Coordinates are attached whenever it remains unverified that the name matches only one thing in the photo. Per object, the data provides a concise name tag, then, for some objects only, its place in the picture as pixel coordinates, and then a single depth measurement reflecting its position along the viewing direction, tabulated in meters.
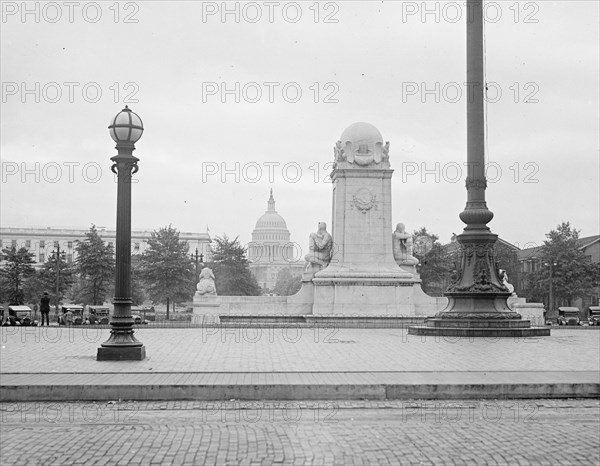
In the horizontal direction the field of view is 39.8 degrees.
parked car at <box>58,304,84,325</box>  40.41
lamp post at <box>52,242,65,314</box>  58.21
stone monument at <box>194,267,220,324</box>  36.00
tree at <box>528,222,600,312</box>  63.24
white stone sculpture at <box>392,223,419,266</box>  38.72
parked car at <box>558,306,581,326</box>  46.87
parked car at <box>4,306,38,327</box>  46.55
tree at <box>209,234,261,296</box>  64.25
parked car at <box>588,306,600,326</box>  46.66
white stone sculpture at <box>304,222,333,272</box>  37.97
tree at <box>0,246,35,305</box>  61.59
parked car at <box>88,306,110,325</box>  42.69
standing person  35.17
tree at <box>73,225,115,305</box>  59.35
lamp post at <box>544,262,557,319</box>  61.88
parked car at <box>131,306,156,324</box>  51.53
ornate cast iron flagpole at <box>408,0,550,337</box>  22.45
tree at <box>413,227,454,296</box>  66.25
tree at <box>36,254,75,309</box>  62.81
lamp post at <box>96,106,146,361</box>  15.09
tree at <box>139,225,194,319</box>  59.53
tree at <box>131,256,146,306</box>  62.03
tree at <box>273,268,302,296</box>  104.20
